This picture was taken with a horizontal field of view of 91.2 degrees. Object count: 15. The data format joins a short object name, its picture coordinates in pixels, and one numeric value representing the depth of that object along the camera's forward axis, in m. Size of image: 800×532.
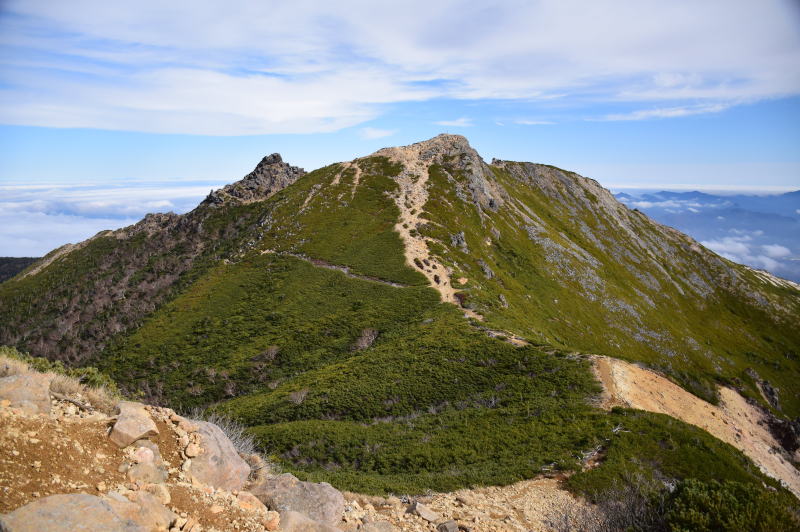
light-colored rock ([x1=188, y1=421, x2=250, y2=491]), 12.14
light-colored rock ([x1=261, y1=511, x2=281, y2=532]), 10.84
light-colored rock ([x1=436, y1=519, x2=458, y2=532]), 13.93
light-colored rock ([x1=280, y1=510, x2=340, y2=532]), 11.13
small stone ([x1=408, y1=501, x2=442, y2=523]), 14.64
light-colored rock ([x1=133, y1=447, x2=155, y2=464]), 11.20
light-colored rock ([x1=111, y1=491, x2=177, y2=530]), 8.93
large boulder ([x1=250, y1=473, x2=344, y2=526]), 12.58
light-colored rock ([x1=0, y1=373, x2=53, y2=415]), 10.78
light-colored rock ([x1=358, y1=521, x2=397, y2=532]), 12.86
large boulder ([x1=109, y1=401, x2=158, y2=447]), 11.44
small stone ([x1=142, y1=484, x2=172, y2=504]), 10.09
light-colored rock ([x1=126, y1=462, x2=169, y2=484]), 10.55
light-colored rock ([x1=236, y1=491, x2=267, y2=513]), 11.40
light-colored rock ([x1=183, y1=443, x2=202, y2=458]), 12.37
